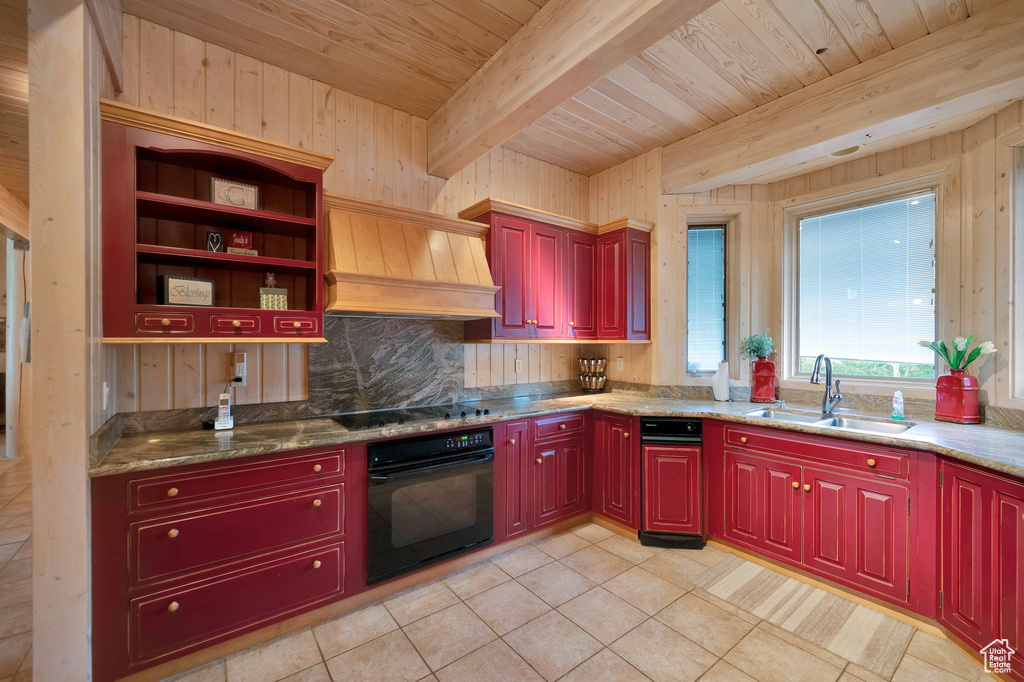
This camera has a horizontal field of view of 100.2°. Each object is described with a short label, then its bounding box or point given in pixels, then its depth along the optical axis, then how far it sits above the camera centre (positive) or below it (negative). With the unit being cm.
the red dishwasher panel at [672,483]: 281 -96
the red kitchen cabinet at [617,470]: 294 -94
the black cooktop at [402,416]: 233 -47
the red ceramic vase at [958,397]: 234 -33
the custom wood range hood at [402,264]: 230 +44
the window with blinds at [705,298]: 354 +33
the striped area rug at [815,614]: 187 -137
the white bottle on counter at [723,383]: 329 -35
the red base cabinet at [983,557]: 165 -91
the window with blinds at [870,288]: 271 +34
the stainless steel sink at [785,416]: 267 -51
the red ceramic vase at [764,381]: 318 -32
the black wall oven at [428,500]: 222 -90
